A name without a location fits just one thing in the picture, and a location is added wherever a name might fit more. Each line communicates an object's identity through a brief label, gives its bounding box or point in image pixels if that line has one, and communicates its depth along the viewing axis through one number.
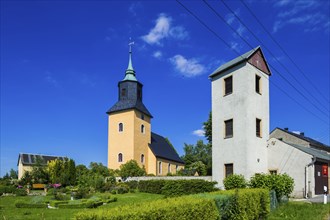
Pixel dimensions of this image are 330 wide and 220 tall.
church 43.59
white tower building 22.36
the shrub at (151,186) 27.45
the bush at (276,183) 16.63
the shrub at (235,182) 19.88
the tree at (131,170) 38.78
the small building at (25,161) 61.81
